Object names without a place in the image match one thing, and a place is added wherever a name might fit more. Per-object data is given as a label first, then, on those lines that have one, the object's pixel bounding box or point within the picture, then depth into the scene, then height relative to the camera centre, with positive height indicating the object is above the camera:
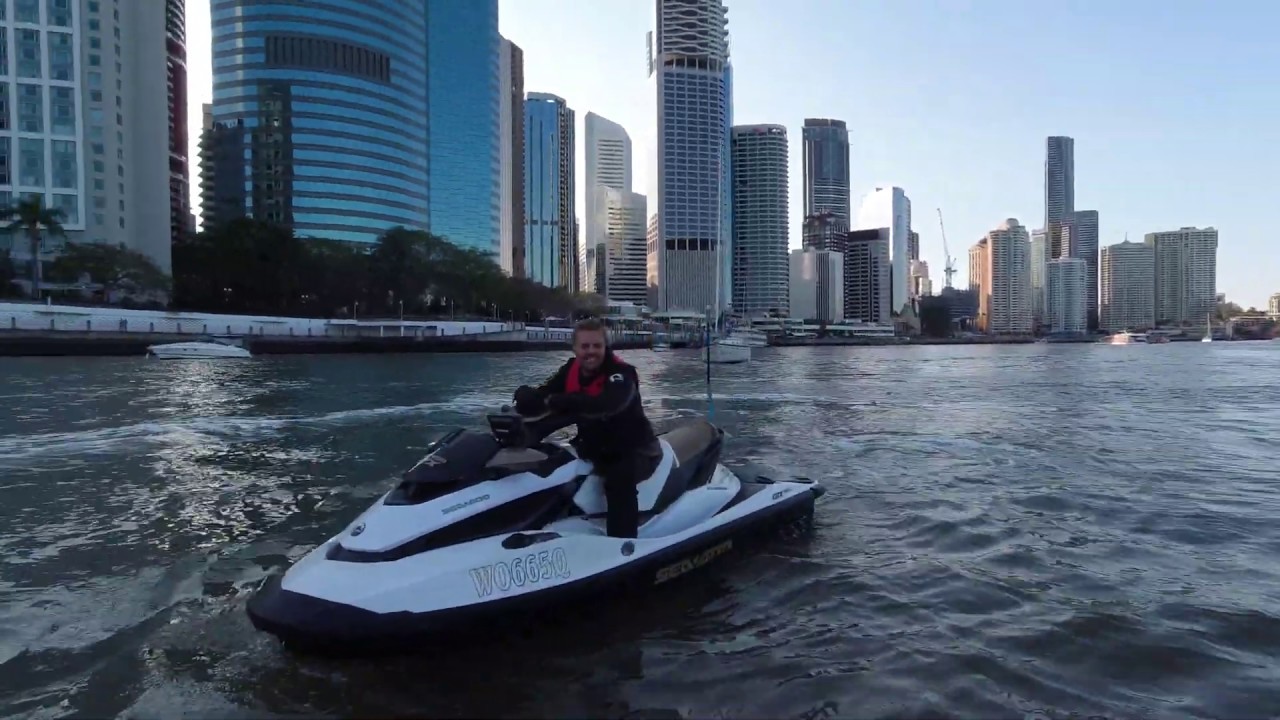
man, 5.11 -0.56
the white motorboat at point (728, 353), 60.06 -1.66
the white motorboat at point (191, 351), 54.38 -1.14
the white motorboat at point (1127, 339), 158.00 -2.07
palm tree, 64.94 +9.77
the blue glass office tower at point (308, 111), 114.62 +33.43
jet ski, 4.20 -1.34
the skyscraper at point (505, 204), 161.75 +29.75
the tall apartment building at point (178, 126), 134.38 +38.30
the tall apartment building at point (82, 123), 79.31 +22.73
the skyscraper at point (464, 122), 143.12 +39.84
